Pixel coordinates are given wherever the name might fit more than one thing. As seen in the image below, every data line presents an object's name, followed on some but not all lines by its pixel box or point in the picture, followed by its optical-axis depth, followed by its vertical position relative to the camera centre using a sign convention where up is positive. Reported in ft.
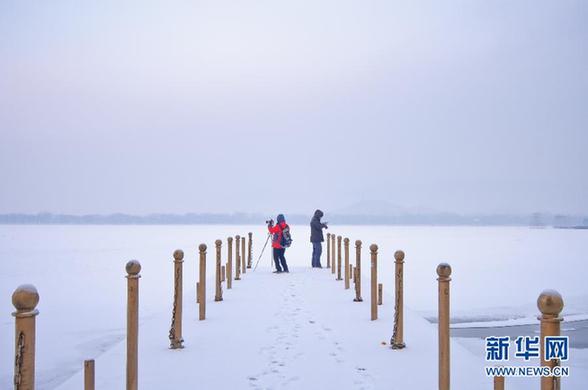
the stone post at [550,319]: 12.10 -2.27
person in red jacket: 53.88 -2.91
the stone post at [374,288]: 30.91 -4.06
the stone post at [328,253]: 65.21 -4.60
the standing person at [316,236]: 61.11 -2.50
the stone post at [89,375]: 15.70 -4.52
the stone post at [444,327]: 17.51 -3.54
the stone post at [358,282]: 37.86 -4.56
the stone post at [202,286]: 30.09 -4.00
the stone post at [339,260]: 51.42 -4.37
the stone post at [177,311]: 23.84 -4.19
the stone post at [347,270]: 44.62 -4.48
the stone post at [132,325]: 17.66 -3.56
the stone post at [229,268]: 46.21 -4.58
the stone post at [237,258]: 54.44 -4.42
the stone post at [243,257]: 60.00 -4.77
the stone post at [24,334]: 12.69 -2.75
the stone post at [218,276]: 37.78 -4.26
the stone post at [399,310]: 24.17 -4.12
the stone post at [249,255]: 67.66 -5.10
